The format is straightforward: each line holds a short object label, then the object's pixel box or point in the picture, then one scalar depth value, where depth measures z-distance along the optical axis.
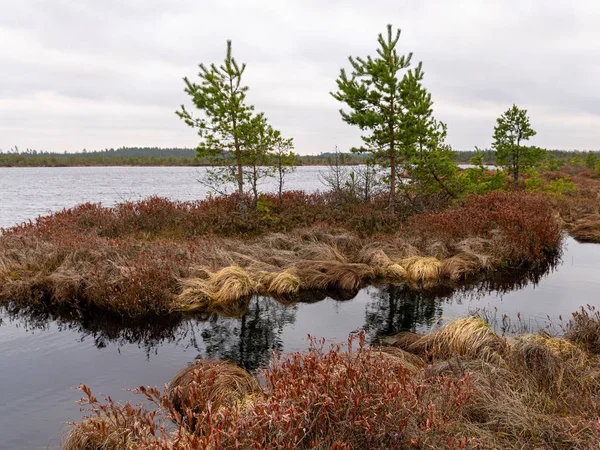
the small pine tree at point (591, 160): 49.35
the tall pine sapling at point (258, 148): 15.95
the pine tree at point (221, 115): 14.98
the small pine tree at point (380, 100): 15.66
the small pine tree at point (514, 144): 26.69
